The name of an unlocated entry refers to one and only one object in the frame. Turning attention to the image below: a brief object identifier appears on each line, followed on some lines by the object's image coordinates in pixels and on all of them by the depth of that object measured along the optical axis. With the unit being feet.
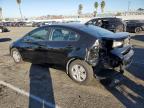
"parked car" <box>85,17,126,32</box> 28.15
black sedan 9.41
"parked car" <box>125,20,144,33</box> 42.07
